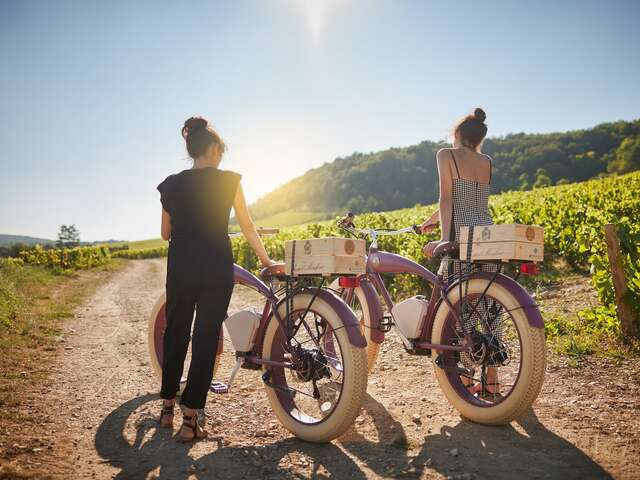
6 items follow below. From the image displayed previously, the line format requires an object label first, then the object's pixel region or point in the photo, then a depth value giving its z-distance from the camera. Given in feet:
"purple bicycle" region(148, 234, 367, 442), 10.84
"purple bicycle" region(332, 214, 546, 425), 10.98
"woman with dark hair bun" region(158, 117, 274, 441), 11.85
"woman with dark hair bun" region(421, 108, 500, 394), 13.35
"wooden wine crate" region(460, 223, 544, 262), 11.25
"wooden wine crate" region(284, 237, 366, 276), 11.20
